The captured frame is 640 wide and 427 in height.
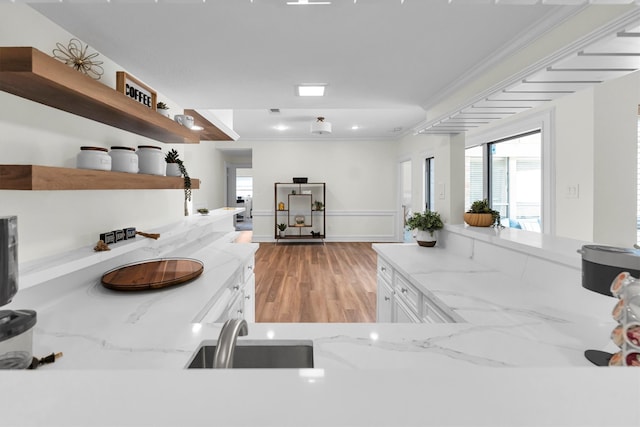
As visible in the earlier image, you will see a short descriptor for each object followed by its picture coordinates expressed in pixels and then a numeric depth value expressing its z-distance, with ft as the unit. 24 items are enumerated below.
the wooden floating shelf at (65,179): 3.35
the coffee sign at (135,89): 5.92
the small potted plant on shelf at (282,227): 22.81
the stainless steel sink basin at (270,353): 3.18
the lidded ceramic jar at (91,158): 4.58
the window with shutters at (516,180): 11.35
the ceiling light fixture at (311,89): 7.64
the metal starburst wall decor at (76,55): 4.84
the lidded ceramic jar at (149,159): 6.24
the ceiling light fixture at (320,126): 16.51
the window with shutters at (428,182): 19.22
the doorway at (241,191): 30.38
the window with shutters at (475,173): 12.79
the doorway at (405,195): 23.63
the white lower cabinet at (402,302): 5.00
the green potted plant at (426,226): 8.68
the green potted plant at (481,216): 7.81
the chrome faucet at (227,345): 2.01
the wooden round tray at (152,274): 4.91
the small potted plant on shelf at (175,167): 7.63
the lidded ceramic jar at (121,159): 5.32
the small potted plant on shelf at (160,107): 7.04
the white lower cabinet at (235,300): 4.80
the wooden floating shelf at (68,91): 3.27
